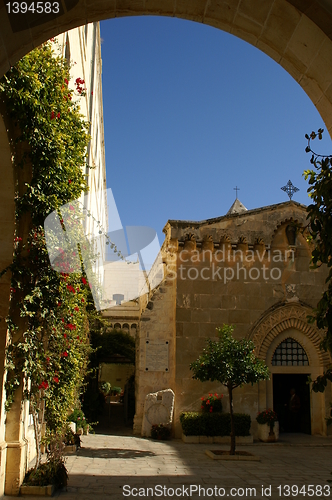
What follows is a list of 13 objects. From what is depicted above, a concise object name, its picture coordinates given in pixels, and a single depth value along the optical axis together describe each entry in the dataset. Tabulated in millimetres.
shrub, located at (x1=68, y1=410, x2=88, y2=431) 11538
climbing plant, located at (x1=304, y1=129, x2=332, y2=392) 3611
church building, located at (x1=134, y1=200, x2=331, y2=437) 14164
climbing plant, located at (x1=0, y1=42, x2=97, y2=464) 5988
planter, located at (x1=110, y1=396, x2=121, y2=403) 25769
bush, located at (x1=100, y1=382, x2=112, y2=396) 24078
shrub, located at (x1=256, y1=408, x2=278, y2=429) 13562
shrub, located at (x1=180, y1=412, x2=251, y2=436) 13117
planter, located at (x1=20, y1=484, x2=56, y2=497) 6059
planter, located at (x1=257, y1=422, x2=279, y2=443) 13469
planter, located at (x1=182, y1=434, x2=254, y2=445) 12977
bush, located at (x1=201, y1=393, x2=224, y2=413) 13602
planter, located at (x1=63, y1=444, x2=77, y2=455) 9855
